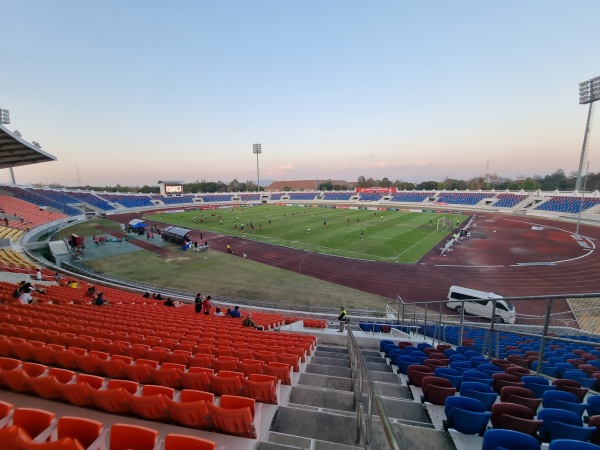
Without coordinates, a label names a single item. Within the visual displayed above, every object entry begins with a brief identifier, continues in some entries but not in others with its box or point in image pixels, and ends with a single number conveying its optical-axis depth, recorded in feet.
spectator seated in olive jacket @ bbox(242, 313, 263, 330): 38.52
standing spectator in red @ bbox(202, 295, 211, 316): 48.24
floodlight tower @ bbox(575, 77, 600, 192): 152.97
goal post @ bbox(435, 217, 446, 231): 162.14
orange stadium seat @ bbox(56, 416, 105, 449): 10.72
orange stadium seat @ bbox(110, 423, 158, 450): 10.25
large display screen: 336.49
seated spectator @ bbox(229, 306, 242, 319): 47.37
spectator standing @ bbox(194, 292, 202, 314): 48.22
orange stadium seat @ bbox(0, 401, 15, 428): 11.09
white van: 60.70
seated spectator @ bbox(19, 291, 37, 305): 39.42
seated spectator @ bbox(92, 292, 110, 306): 43.68
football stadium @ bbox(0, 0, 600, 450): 12.90
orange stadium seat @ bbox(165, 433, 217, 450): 9.55
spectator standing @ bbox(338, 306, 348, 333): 45.30
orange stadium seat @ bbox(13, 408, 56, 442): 11.15
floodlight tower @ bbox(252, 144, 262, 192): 368.89
